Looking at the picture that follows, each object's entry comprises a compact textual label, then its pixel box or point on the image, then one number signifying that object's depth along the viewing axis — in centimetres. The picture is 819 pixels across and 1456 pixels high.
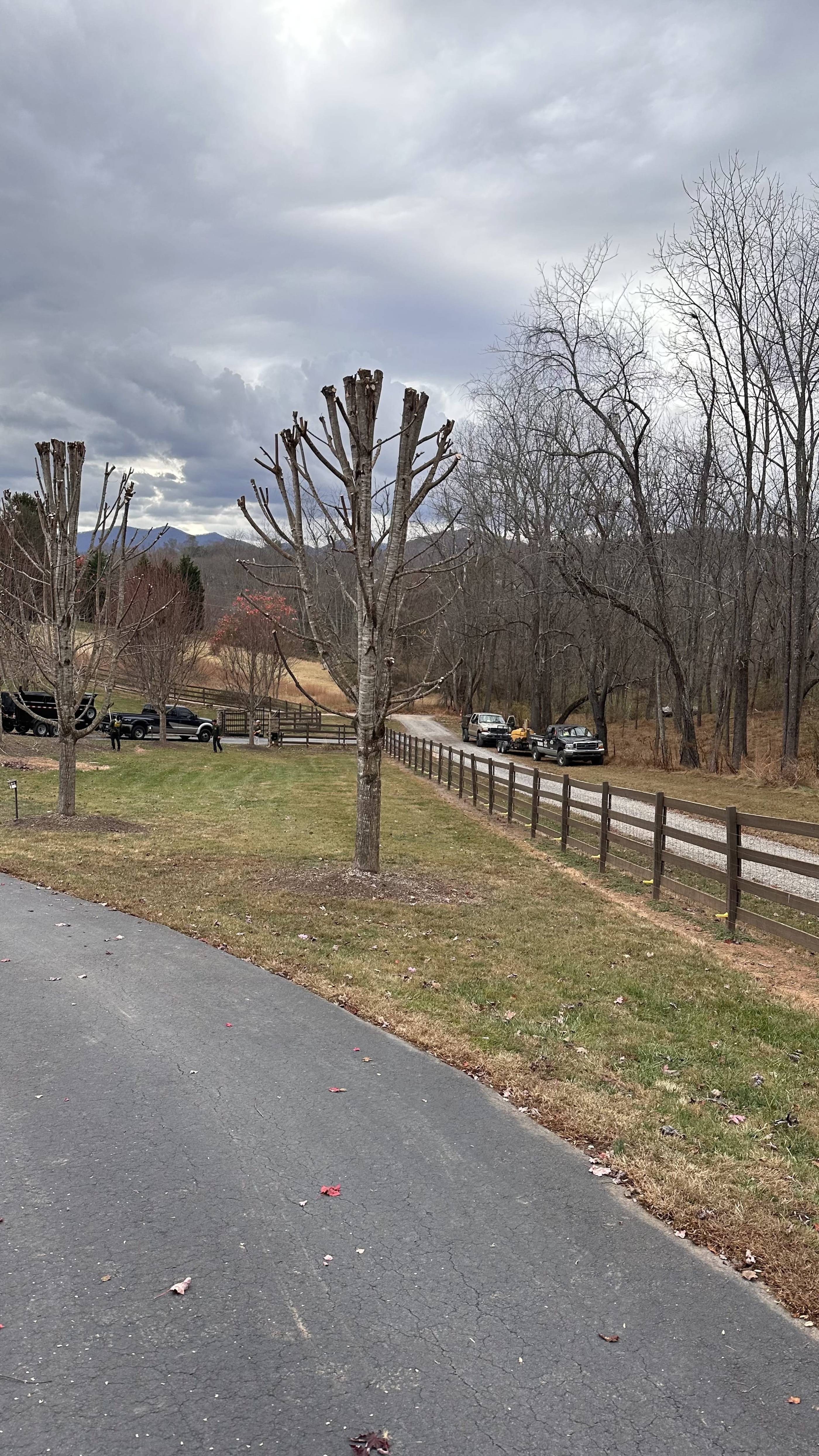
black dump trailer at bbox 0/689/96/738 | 3400
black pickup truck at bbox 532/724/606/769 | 3356
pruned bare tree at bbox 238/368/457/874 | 966
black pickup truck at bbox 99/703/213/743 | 3859
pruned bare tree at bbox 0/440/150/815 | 1364
